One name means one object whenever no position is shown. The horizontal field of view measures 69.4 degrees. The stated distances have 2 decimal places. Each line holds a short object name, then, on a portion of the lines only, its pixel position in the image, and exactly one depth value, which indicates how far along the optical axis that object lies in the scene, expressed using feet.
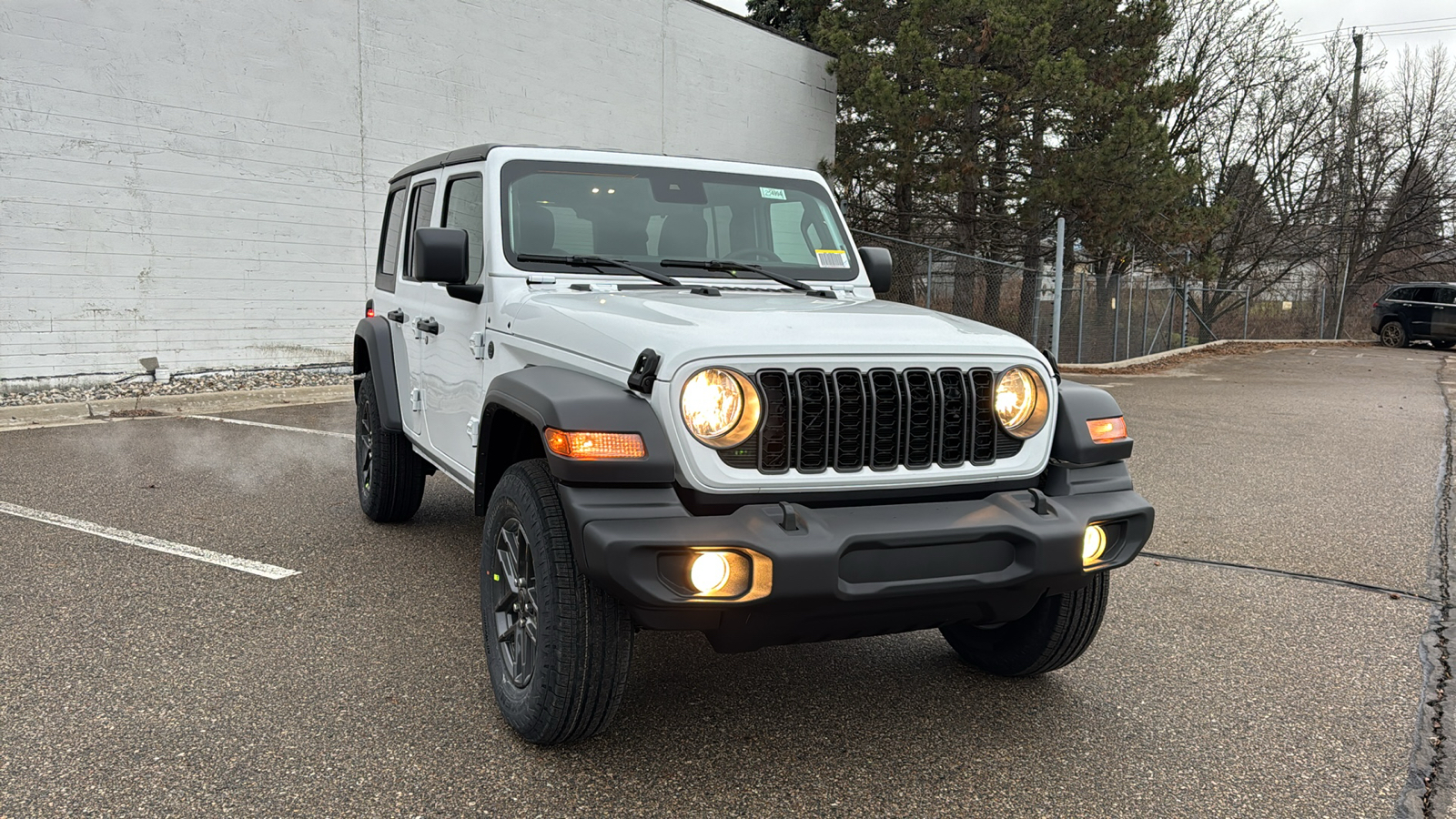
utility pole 101.30
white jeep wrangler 9.03
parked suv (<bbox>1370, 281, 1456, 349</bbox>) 84.23
